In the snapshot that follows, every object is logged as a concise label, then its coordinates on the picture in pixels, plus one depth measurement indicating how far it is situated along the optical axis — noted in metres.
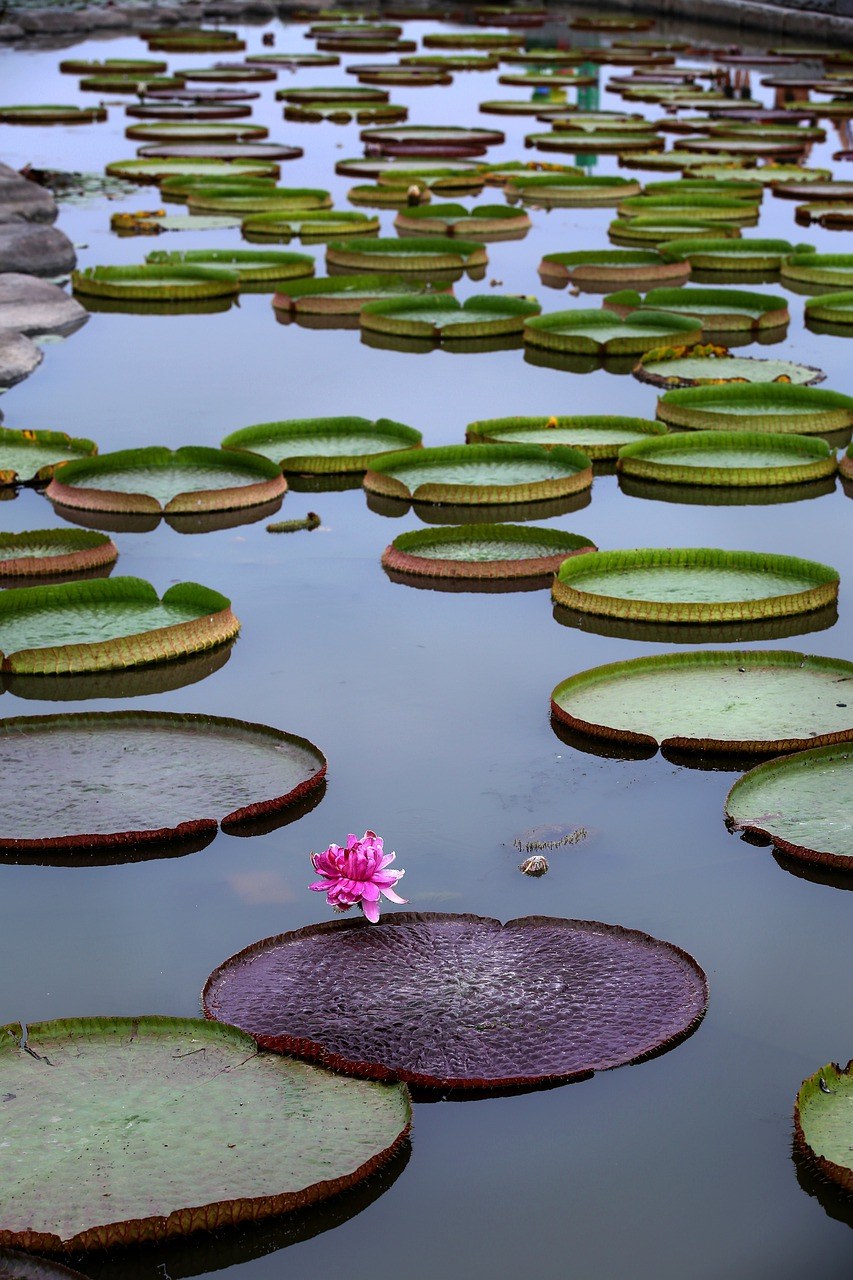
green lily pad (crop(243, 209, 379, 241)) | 9.05
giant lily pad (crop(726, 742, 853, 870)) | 2.88
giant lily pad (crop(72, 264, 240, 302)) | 7.68
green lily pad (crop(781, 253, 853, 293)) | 7.94
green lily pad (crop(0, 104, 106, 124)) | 13.77
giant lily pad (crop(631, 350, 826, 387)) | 6.00
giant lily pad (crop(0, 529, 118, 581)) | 4.23
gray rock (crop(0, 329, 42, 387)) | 6.25
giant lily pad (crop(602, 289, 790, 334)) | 6.97
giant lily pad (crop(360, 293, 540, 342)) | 6.93
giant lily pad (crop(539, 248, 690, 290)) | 7.81
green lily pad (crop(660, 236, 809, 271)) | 8.23
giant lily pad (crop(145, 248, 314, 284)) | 7.98
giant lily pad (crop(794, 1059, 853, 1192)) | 2.12
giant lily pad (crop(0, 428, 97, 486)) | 5.08
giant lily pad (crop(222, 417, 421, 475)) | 5.20
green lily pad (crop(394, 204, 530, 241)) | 9.22
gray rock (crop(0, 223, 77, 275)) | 8.03
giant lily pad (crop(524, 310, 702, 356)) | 6.57
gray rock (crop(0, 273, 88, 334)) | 7.00
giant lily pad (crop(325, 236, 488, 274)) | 8.12
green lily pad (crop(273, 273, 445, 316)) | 7.43
